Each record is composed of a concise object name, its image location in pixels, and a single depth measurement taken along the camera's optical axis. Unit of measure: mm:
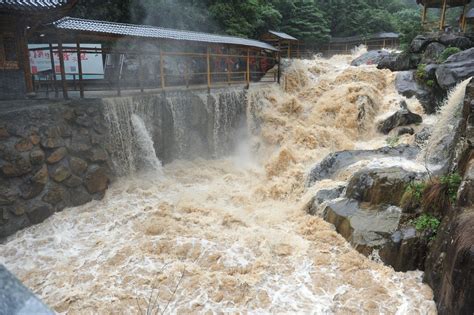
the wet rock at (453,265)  4605
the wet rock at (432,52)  16938
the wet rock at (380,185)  7559
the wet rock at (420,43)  17991
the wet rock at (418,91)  14250
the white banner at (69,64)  12430
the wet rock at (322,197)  8461
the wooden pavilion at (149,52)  9859
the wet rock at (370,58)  20781
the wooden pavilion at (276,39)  21547
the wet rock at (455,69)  13308
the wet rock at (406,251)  6492
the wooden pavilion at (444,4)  20459
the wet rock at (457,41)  17531
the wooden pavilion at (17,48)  8758
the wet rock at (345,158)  9711
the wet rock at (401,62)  17422
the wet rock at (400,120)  12953
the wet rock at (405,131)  12226
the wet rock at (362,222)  6938
